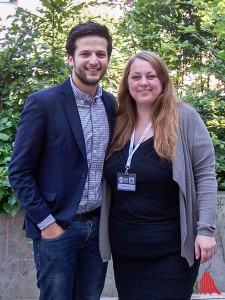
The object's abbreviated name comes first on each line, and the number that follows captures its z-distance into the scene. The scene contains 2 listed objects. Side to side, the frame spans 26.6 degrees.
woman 2.61
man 2.62
